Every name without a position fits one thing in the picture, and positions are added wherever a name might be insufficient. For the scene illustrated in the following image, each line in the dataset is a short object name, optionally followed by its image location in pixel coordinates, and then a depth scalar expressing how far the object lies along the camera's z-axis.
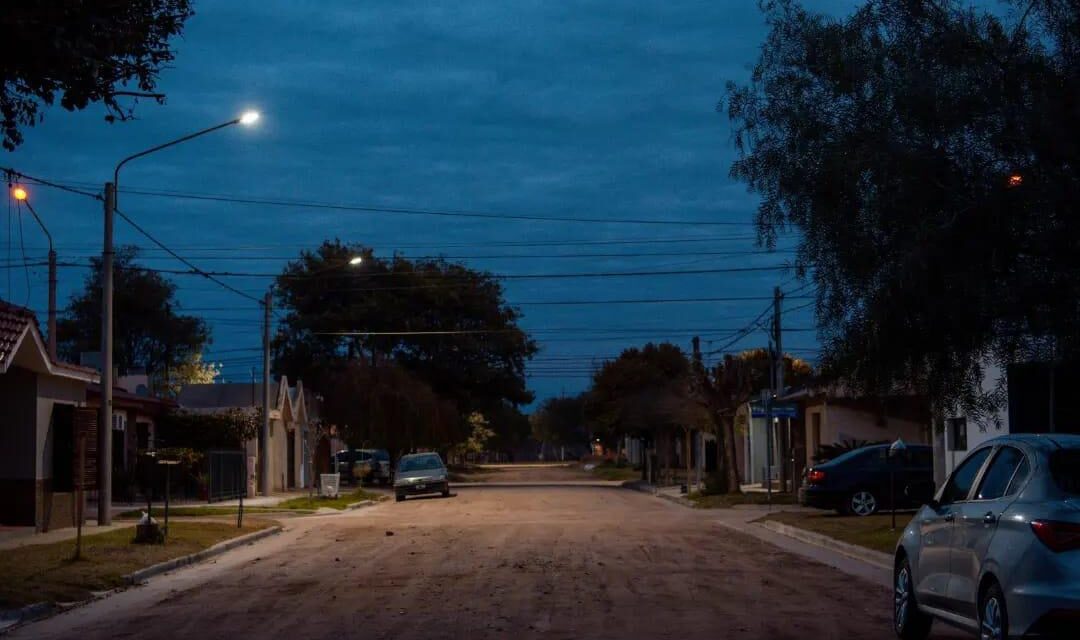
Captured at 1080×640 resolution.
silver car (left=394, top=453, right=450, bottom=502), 49.28
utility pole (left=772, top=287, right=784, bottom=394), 48.06
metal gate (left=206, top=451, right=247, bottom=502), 42.81
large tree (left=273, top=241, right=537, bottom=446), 78.00
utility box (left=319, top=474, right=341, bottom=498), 46.72
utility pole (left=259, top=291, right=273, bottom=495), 44.16
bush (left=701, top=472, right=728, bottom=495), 43.03
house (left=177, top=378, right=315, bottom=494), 55.19
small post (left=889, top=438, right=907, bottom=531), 25.35
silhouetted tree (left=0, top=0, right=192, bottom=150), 12.12
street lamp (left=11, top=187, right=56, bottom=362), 38.61
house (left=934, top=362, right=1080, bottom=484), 16.14
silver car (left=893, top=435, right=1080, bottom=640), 8.85
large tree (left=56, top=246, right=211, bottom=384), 83.56
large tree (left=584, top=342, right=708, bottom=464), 58.31
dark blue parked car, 29.44
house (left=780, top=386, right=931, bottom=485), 43.50
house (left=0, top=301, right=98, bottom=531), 25.55
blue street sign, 37.62
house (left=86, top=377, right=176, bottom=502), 40.66
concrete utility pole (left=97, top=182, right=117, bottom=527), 27.58
